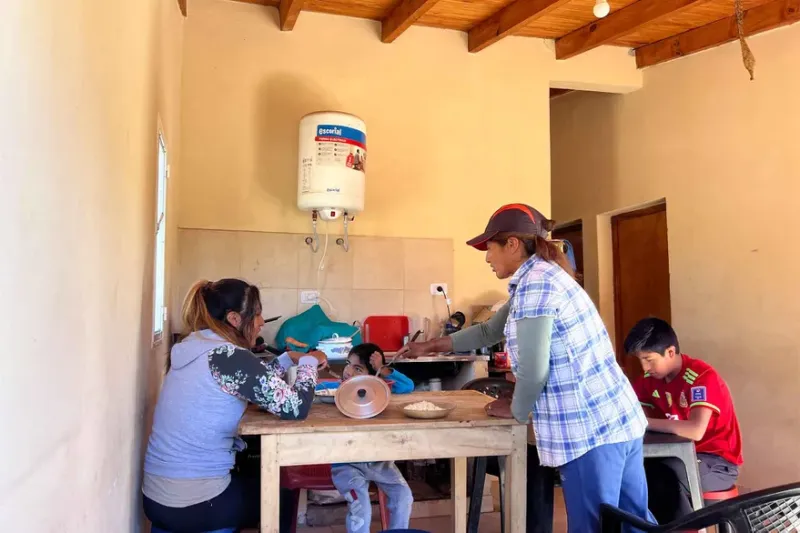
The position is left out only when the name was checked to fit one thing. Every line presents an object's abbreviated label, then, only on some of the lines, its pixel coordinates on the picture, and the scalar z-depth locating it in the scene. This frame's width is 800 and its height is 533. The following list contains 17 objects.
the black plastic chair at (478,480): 2.28
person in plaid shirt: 1.60
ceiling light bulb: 3.13
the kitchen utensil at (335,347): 3.37
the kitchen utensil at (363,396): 1.78
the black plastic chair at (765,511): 1.17
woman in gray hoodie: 1.75
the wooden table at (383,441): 1.66
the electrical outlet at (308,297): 3.78
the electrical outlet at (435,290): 4.02
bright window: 2.57
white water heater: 3.46
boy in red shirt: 2.01
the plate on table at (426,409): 1.76
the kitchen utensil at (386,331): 3.83
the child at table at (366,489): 2.19
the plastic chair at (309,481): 2.28
